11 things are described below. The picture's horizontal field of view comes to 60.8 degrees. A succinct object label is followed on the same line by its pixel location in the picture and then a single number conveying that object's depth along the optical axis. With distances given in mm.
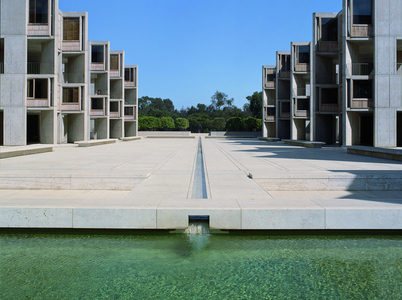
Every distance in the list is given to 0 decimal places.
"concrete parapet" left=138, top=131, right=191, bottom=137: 63562
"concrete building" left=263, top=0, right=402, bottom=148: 24312
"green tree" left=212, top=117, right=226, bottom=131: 84938
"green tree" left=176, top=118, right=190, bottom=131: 82975
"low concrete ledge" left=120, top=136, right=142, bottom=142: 39778
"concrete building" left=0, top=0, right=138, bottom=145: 24750
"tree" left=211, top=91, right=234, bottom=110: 130000
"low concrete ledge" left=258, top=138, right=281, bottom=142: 38925
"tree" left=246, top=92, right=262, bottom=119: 103650
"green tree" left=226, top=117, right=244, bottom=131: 71188
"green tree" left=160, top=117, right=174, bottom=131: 75938
